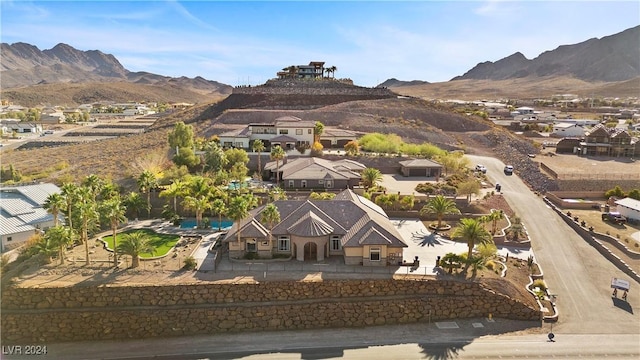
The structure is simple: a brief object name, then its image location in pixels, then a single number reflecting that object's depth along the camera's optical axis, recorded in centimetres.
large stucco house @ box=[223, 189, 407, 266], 2912
